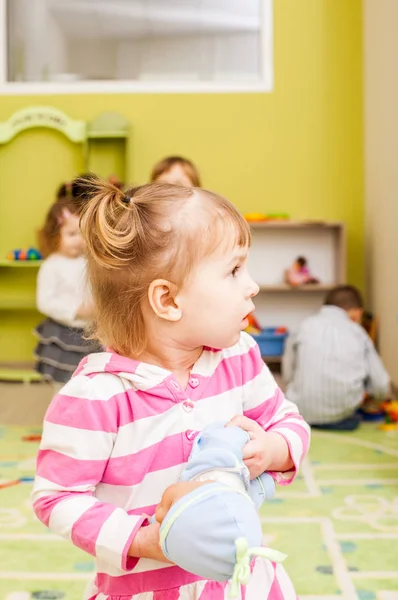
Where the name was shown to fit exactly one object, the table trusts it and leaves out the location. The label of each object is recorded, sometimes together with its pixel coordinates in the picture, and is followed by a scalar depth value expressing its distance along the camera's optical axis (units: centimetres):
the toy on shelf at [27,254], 346
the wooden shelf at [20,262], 344
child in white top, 246
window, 367
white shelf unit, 367
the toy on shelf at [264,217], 344
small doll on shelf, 353
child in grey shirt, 245
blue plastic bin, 340
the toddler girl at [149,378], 75
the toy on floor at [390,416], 246
